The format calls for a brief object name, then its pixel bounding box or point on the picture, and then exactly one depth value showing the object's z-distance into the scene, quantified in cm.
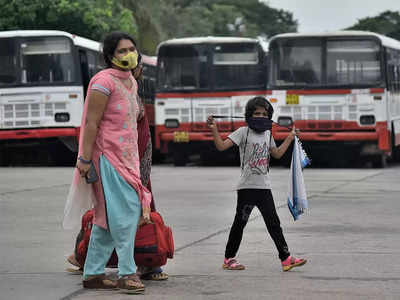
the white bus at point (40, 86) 2668
